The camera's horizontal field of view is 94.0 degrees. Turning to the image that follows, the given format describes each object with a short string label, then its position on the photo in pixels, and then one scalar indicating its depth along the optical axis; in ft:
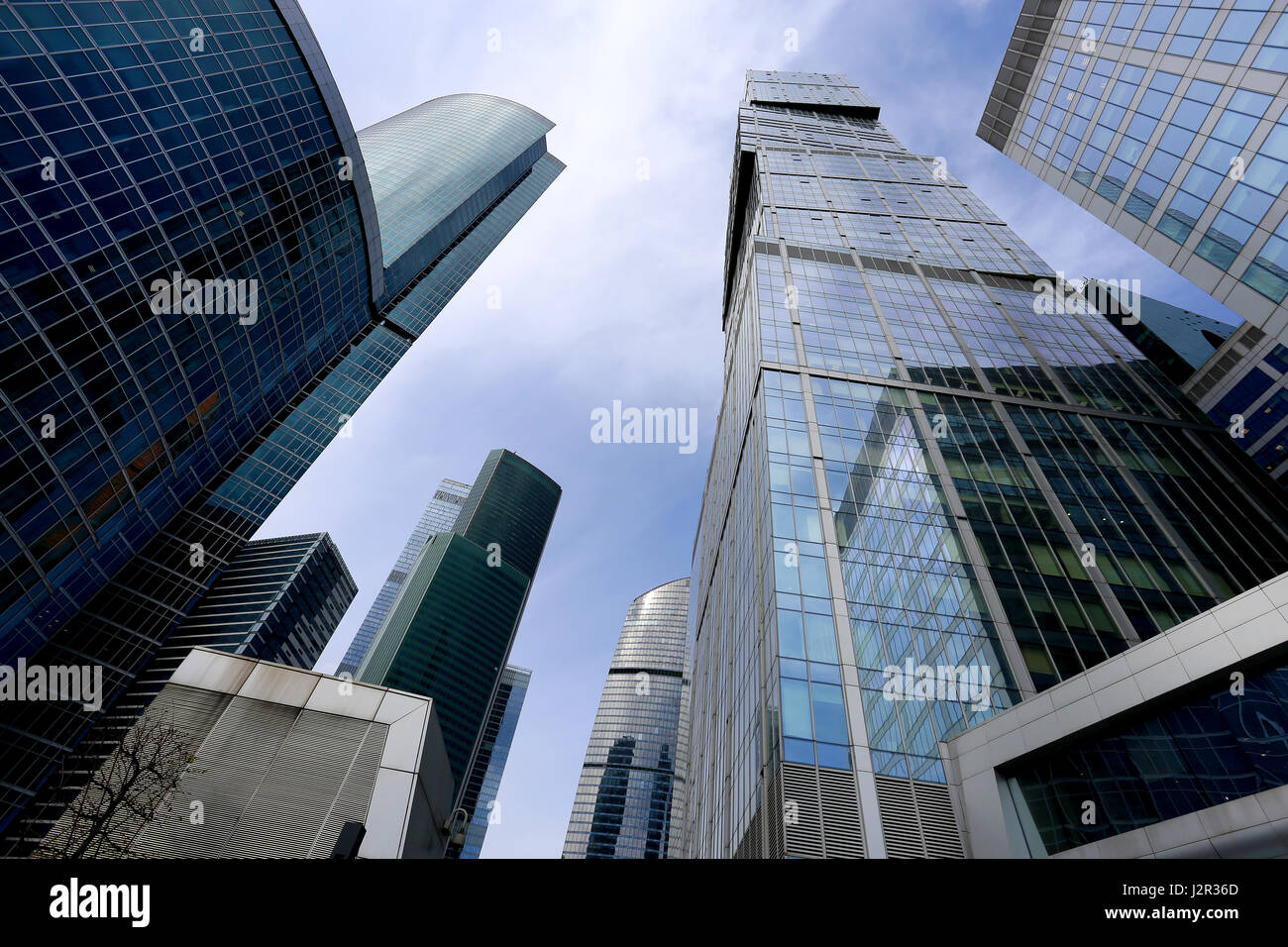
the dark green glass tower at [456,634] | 508.94
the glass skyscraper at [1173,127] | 85.51
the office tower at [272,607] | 319.47
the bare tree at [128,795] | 44.60
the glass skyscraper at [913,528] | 84.84
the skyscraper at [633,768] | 552.41
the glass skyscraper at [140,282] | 96.12
